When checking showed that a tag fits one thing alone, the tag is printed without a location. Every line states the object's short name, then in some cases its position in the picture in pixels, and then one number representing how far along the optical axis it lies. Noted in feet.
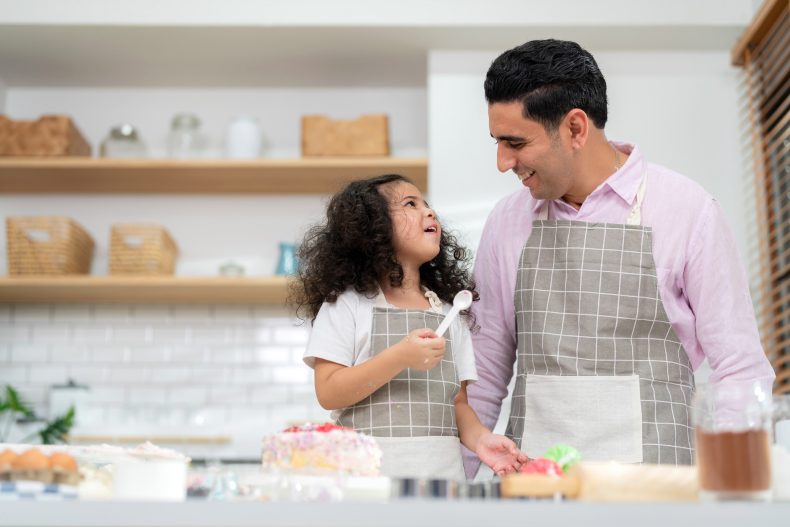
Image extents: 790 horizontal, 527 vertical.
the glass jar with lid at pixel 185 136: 14.25
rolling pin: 3.38
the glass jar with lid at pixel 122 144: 14.07
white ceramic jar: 13.89
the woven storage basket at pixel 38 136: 13.65
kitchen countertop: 2.82
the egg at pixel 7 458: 3.41
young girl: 5.92
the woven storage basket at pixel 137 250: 13.30
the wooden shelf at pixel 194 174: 13.43
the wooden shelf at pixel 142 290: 13.10
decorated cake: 3.90
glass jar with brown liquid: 3.16
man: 6.42
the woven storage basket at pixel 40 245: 13.21
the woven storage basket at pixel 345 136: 13.56
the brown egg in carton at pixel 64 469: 3.44
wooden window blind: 11.73
